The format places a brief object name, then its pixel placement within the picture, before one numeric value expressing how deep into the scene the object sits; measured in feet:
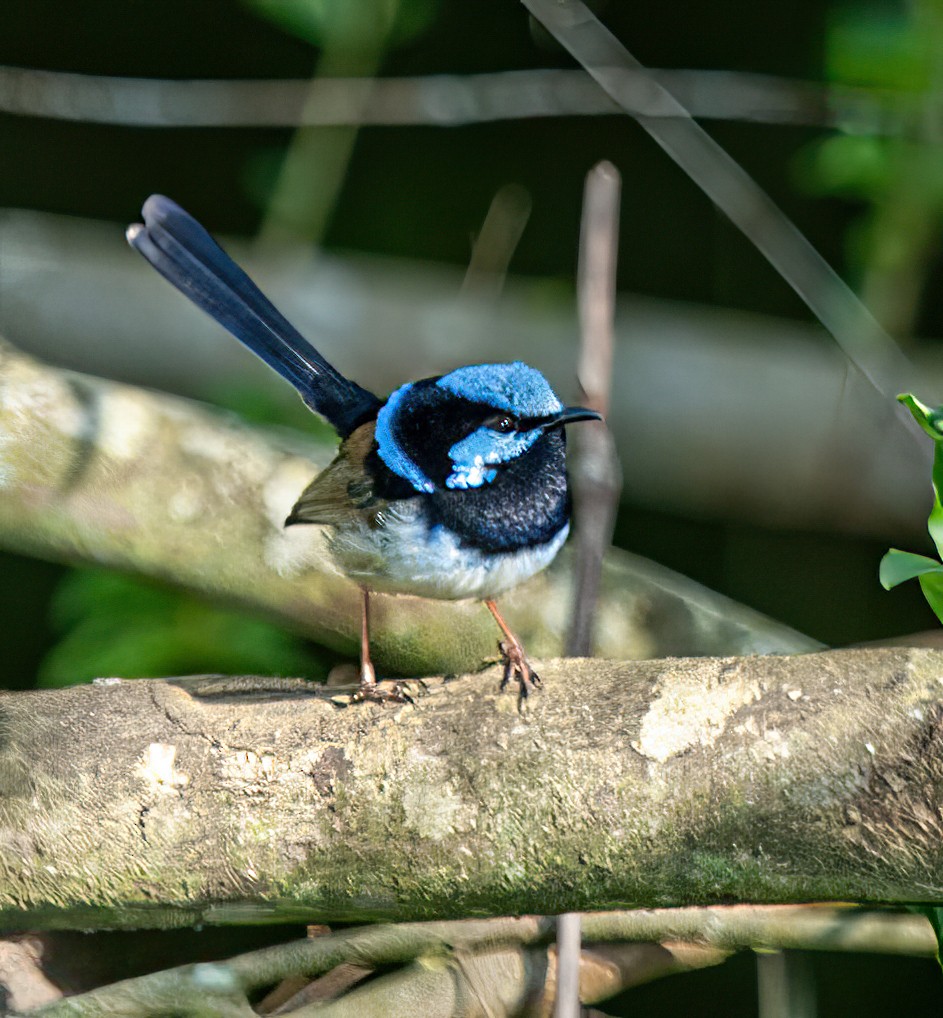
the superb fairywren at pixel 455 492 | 14.47
